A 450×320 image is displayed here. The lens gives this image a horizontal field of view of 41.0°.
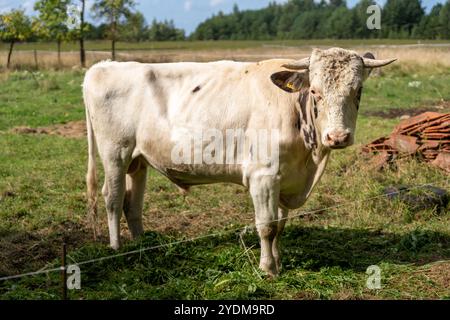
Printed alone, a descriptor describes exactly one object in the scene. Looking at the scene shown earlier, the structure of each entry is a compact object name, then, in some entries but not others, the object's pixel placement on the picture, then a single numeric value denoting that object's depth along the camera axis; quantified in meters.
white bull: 5.19
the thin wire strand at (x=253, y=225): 5.59
